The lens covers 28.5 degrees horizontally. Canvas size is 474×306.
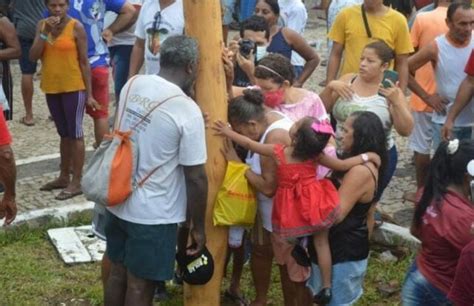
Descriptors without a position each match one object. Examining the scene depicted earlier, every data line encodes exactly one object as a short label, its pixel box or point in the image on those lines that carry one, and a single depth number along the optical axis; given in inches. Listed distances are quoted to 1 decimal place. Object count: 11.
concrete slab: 285.0
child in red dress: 208.7
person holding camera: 259.8
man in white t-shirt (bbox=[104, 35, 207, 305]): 200.8
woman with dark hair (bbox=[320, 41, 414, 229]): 249.4
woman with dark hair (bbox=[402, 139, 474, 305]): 181.0
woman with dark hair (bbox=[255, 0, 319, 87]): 317.4
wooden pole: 217.2
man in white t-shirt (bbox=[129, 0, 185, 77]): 301.1
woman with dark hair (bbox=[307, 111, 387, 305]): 209.2
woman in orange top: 322.0
